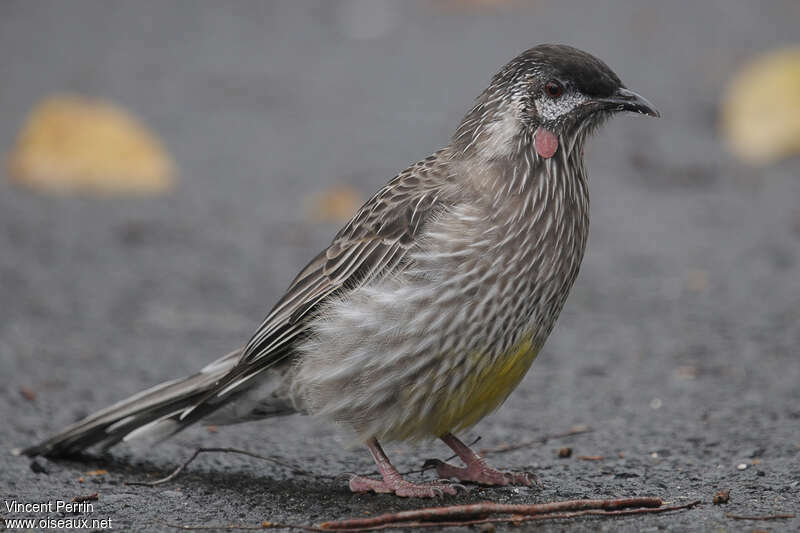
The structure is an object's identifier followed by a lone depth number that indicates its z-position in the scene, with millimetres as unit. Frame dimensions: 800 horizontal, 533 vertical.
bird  9180
